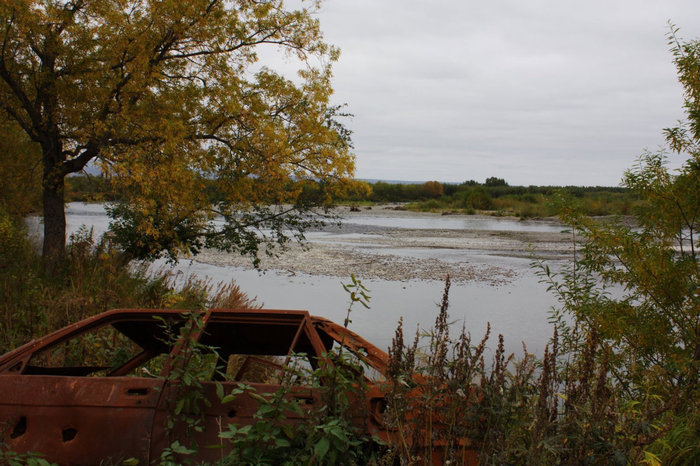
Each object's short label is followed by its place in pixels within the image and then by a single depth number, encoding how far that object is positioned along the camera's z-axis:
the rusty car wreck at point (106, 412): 3.07
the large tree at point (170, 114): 10.45
